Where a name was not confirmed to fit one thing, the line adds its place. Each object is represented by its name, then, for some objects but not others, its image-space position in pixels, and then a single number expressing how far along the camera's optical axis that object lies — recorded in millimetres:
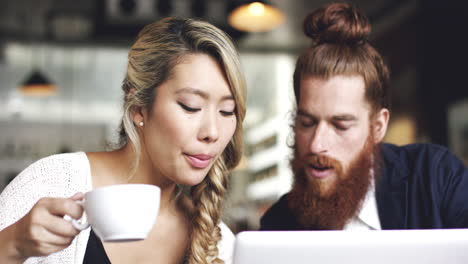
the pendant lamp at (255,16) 4566
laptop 867
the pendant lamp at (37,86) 6785
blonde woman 1358
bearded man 1734
